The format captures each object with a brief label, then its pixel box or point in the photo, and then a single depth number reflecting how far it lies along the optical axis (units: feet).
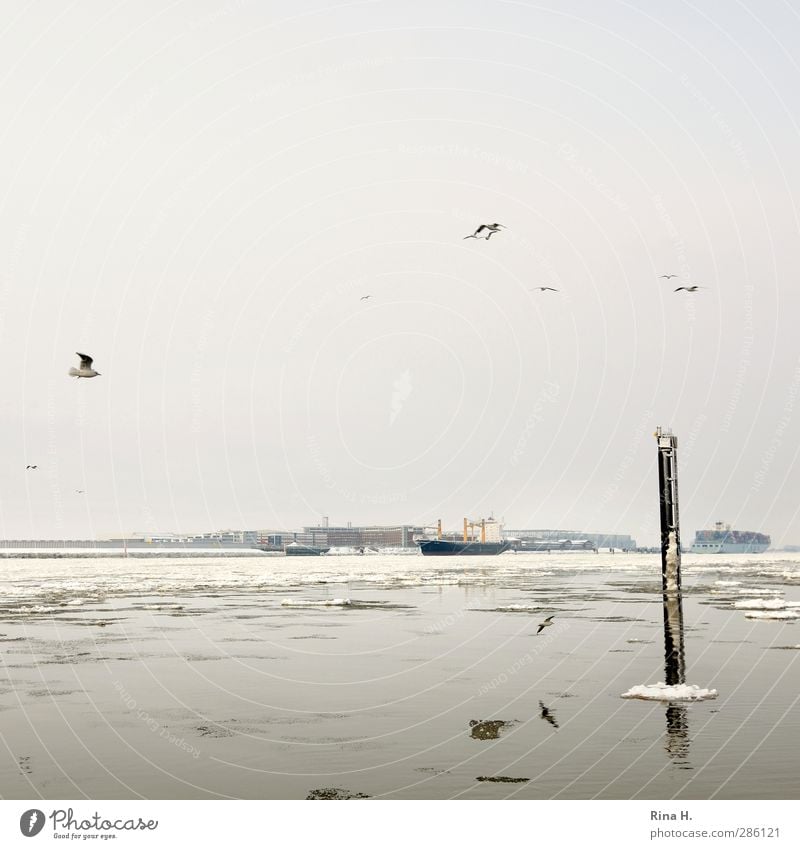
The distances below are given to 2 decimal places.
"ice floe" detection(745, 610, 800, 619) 118.83
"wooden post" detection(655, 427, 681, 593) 161.38
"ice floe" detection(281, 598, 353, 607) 153.58
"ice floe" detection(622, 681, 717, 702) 61.21
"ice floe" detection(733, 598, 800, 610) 132.26
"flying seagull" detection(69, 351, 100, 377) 97.66
